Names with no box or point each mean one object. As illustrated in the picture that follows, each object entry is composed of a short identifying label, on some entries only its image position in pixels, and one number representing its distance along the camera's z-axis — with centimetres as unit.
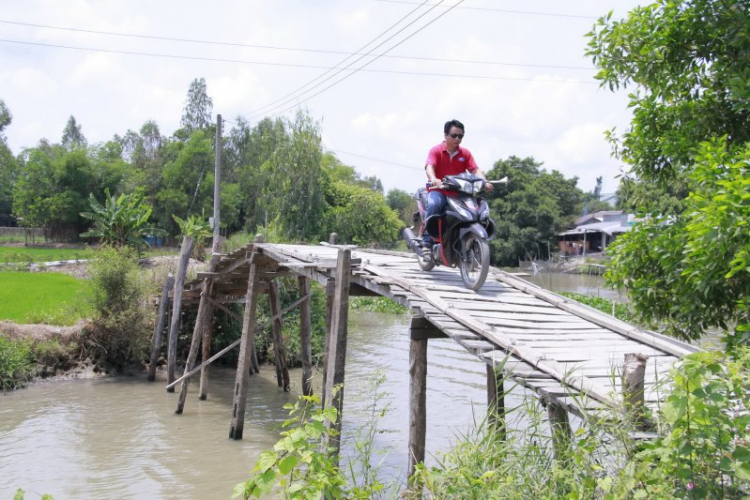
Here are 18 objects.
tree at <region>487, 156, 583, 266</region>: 4234
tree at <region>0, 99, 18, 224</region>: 4434
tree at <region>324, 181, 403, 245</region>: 3350
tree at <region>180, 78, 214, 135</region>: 4547
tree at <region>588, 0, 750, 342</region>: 448
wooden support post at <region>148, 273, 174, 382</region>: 1332
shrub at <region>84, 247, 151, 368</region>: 1337
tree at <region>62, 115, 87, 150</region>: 5877
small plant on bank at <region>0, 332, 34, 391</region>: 1191
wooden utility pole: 1133
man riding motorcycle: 657
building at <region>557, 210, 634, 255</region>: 4331
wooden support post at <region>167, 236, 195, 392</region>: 1245
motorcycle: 625
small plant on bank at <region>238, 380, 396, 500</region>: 292
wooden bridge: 375
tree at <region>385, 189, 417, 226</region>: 7368
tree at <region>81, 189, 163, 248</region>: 2086
